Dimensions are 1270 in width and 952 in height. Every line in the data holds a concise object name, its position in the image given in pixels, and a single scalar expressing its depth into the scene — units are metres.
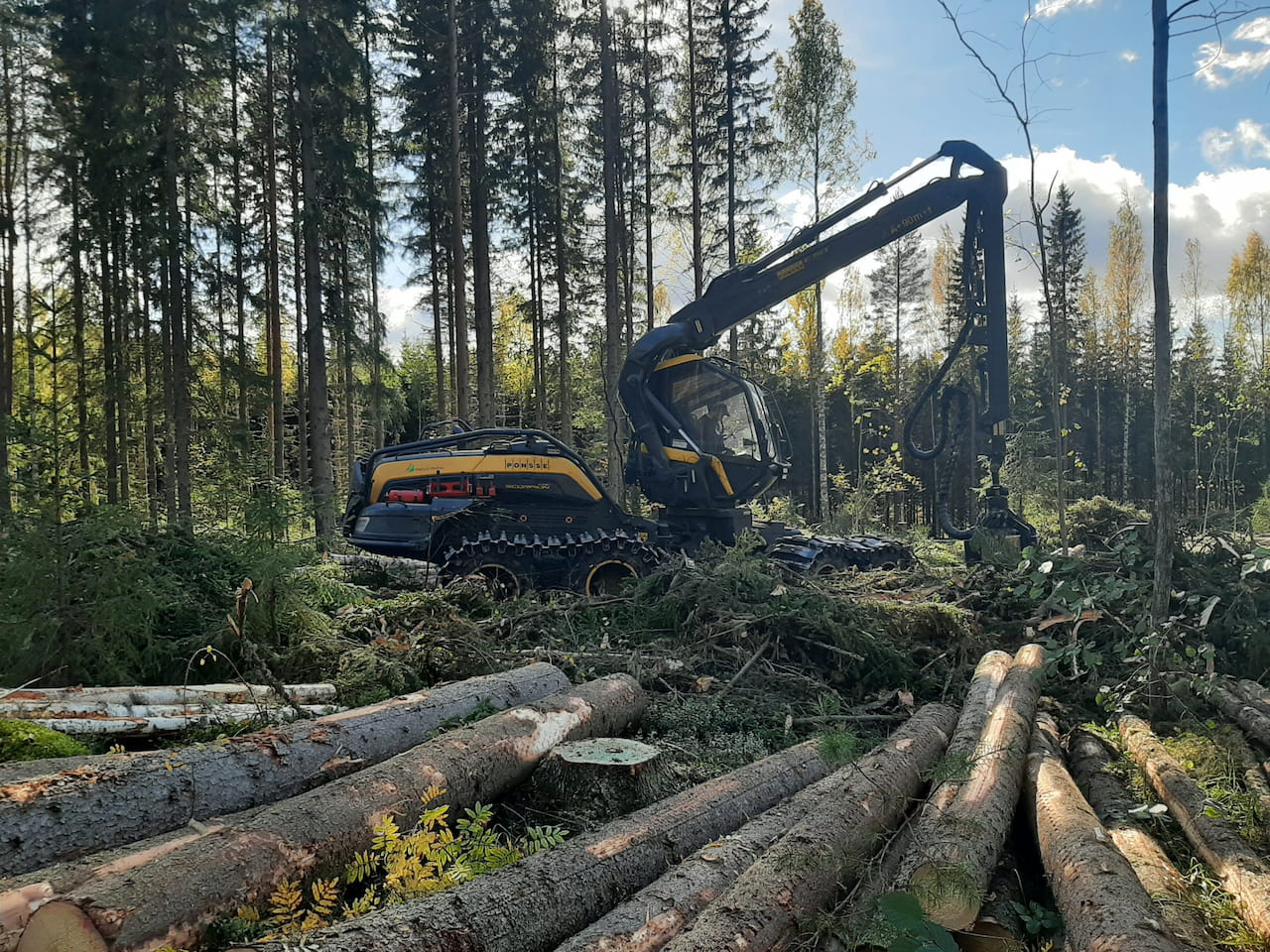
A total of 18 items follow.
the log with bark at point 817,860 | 2.39
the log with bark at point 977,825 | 2.48
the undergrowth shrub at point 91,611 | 4.78
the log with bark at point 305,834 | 2.25
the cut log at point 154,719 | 3.97
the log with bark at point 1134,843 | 2.51
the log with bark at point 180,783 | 2.74
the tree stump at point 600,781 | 3.81
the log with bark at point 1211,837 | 2.58
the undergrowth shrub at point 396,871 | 2.48
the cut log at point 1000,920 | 2.56
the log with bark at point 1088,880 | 2.23
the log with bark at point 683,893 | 2.44
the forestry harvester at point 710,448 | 9.39
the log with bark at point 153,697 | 4.09
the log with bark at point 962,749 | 2.80
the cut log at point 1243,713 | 4.18
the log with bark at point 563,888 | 2.24
